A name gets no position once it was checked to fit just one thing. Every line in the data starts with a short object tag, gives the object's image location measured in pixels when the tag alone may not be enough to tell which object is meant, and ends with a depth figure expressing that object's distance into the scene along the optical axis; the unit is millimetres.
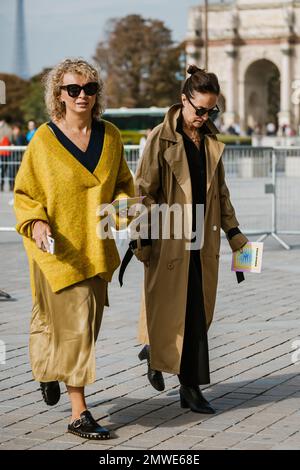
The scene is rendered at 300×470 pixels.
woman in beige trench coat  6363
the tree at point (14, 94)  107062
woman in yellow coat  5859
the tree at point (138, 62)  100000
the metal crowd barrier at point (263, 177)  16159
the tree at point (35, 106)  99000
